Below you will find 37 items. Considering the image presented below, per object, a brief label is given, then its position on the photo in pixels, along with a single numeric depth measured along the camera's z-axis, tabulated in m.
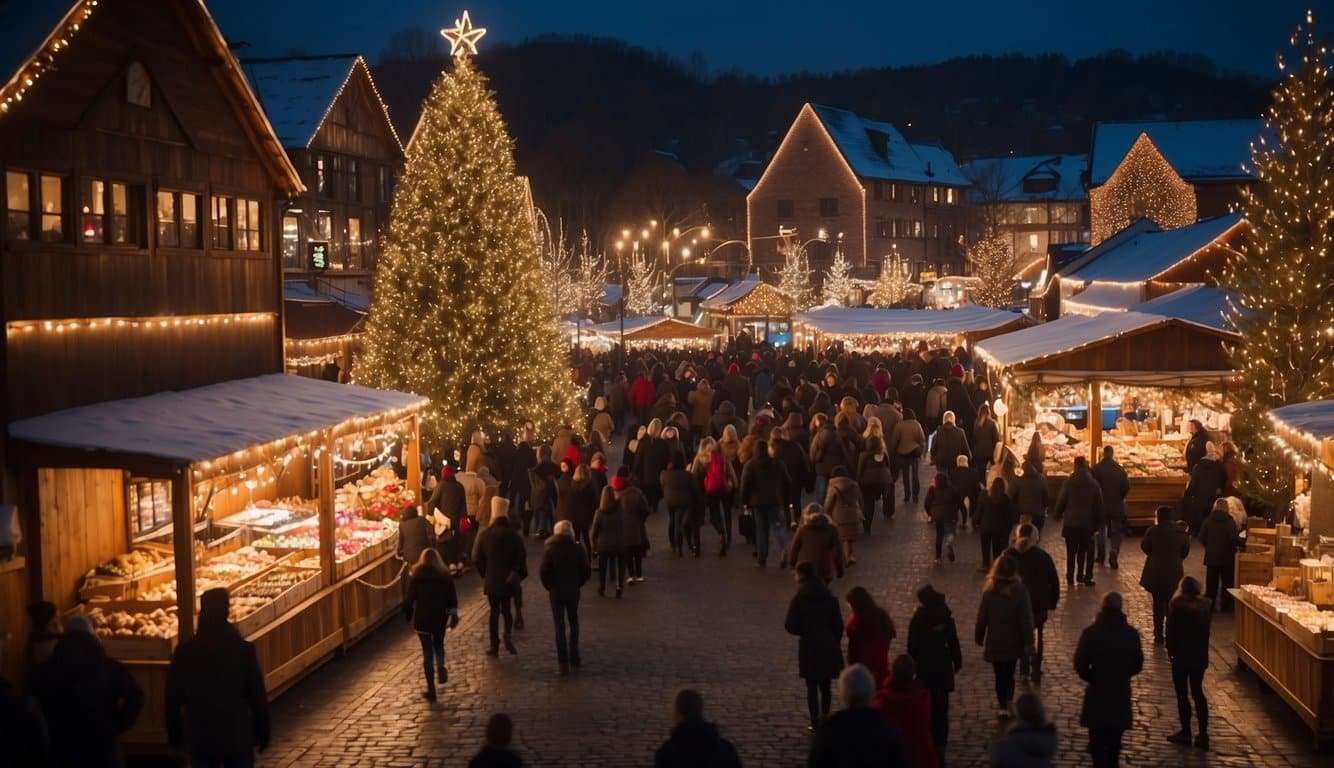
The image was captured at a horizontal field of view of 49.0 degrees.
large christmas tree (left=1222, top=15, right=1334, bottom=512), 18.84
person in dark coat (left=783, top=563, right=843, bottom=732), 10.73
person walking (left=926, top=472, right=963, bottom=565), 17.67
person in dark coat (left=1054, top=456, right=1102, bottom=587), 15.91
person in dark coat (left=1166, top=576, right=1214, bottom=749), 10.66
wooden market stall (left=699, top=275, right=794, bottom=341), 55.81
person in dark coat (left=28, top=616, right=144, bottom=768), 8.55
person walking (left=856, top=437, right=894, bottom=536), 19.77
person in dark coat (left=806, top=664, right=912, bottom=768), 7.03
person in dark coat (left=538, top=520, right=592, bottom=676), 12.96
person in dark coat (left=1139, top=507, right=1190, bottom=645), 13.37
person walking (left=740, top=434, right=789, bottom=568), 17.91
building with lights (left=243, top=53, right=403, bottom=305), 37.50
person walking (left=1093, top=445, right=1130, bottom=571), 17.34
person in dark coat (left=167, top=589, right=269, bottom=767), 8.86
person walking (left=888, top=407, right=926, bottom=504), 22.27
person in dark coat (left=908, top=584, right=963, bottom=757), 10.27
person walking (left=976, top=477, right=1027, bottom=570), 16.70
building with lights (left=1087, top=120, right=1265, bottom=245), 65.38
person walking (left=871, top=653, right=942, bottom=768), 8.25
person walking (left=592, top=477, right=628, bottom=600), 15.79
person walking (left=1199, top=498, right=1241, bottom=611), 14.74
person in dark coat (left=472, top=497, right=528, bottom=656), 13.52
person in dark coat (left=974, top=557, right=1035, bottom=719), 11.02
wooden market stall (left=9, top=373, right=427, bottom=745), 11.16
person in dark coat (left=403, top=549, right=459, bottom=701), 12.27
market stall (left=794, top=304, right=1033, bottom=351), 40.25
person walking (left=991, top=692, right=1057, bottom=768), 7.36
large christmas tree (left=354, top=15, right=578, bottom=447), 23.61
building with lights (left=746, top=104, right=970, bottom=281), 80.56
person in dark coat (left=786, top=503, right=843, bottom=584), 13.70
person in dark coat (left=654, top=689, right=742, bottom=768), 6.96
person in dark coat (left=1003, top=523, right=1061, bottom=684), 12.16
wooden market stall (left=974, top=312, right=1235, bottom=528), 21.84
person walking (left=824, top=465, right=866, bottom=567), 17.19
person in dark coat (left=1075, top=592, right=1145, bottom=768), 9.63
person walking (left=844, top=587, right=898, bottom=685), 10.39
